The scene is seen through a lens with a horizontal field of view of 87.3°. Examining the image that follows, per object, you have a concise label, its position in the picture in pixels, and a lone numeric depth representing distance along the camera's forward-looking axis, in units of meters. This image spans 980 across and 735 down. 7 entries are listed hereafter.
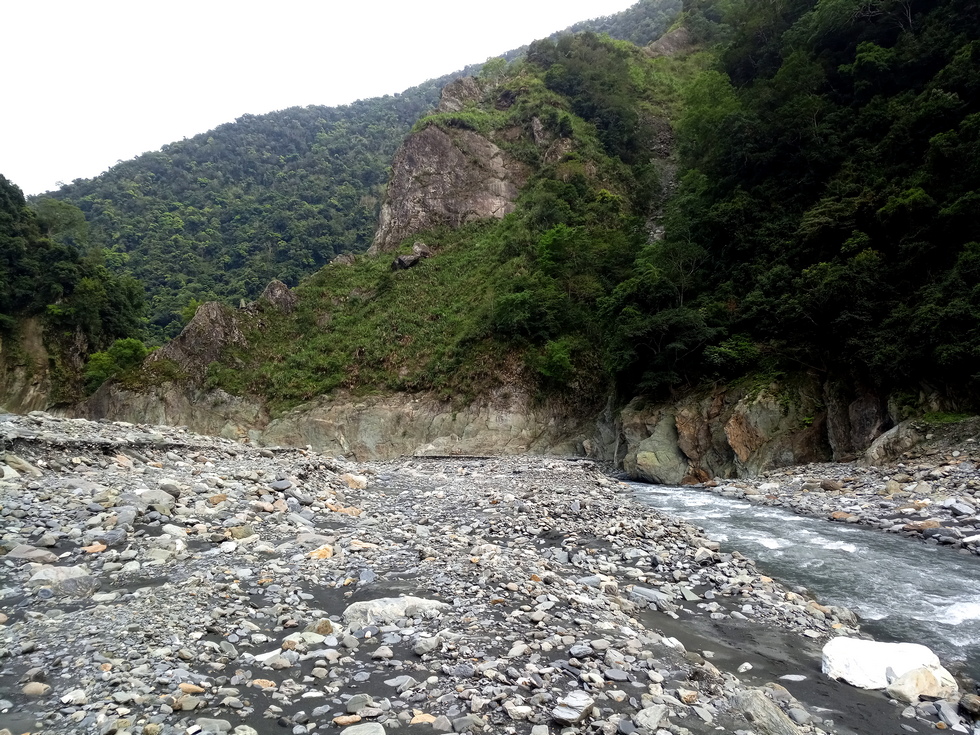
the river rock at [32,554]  6.50
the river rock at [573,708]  4.04
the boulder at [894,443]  16.23
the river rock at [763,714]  4.31
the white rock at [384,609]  5.73
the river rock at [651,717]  4.09
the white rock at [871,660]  5.46
